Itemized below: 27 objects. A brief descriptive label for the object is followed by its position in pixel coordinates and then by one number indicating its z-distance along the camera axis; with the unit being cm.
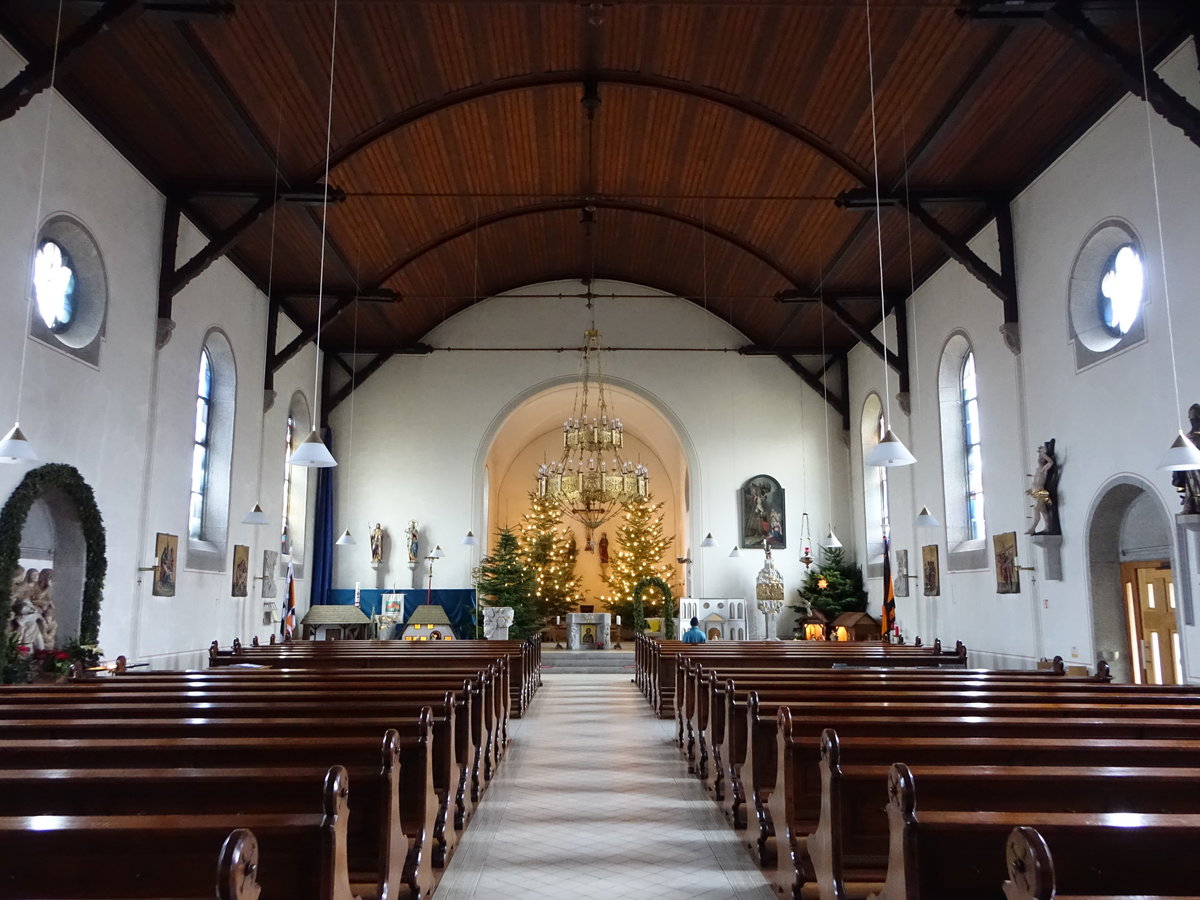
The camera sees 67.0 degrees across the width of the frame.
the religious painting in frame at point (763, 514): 1781
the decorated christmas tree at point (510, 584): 1725
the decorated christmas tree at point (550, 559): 2294
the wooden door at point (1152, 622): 839
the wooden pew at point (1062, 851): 221
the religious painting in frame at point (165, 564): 1042
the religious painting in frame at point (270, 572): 1409
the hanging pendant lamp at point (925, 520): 1153
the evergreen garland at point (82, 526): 755
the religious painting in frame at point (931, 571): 1317
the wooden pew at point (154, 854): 219
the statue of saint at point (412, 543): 1753
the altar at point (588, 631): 1864
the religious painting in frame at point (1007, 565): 1067
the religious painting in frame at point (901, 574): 1442
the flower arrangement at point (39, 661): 766
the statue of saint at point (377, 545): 1750
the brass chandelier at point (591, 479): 1417
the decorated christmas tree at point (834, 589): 1680
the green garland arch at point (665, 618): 1858
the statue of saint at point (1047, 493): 982
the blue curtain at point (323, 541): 1680
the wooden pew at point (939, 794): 289
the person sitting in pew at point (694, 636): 1295
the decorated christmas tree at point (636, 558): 2286
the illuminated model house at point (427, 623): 1631
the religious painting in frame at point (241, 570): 1289
